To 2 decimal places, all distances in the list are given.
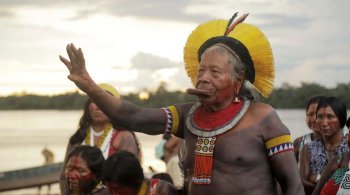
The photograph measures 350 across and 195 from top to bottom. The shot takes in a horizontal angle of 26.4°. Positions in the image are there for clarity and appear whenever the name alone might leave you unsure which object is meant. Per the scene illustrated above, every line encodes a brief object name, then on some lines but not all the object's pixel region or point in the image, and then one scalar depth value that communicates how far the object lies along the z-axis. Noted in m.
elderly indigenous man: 3.73
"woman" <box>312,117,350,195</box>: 5.27
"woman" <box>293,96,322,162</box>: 6.90
